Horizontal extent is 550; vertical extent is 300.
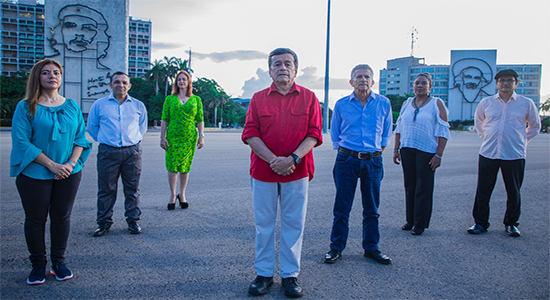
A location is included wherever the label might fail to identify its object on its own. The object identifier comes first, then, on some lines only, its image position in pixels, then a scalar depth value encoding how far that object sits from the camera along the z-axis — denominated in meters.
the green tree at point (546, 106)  82.91
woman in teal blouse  3.13
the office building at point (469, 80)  97.94
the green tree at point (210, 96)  84.50
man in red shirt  3.14
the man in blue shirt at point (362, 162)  3.86
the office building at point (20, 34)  101.50
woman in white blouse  4.71
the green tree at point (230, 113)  89.94
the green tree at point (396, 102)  101.88
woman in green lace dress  5.75
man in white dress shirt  4.80
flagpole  38.76
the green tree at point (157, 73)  76.81
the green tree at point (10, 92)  54.28
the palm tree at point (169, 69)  77.75
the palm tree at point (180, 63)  79.32
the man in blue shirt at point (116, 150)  4.55
